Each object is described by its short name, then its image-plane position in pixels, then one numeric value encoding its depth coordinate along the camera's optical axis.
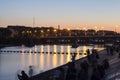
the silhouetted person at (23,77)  9.58
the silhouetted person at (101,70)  9.64
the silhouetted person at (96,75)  8.52
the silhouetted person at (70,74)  8.86
